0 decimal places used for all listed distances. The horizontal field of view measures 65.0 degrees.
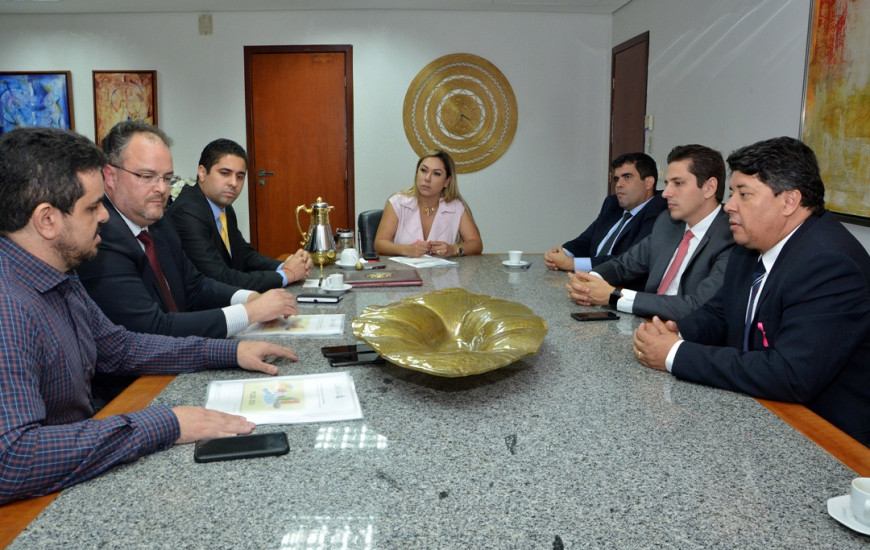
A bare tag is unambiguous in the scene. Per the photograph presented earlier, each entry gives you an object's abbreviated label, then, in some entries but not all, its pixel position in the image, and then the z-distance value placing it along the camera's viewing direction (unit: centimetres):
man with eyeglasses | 176
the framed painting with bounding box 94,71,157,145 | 606
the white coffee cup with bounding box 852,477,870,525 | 90
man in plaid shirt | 101
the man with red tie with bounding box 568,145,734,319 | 219
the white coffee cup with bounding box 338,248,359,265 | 317
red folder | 269
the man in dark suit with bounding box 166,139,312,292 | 262
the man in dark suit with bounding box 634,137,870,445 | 143
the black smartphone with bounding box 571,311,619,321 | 210
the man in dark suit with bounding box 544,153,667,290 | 312
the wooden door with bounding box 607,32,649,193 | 522
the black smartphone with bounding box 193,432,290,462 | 112
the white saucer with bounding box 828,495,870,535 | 90
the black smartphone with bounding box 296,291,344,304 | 236
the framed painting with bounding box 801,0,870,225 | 275
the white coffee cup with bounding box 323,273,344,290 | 253
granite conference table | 90
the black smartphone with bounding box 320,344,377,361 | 166
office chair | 407
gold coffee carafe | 311
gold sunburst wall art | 605
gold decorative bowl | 134
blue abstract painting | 611
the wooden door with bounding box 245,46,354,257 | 604
